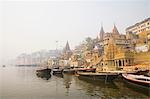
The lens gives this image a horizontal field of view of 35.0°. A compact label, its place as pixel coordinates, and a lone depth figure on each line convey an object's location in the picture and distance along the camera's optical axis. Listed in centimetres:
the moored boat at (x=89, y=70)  1702
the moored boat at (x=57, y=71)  2068
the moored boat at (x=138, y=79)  914
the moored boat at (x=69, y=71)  2042
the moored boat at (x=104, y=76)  1222
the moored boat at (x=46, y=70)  1906
